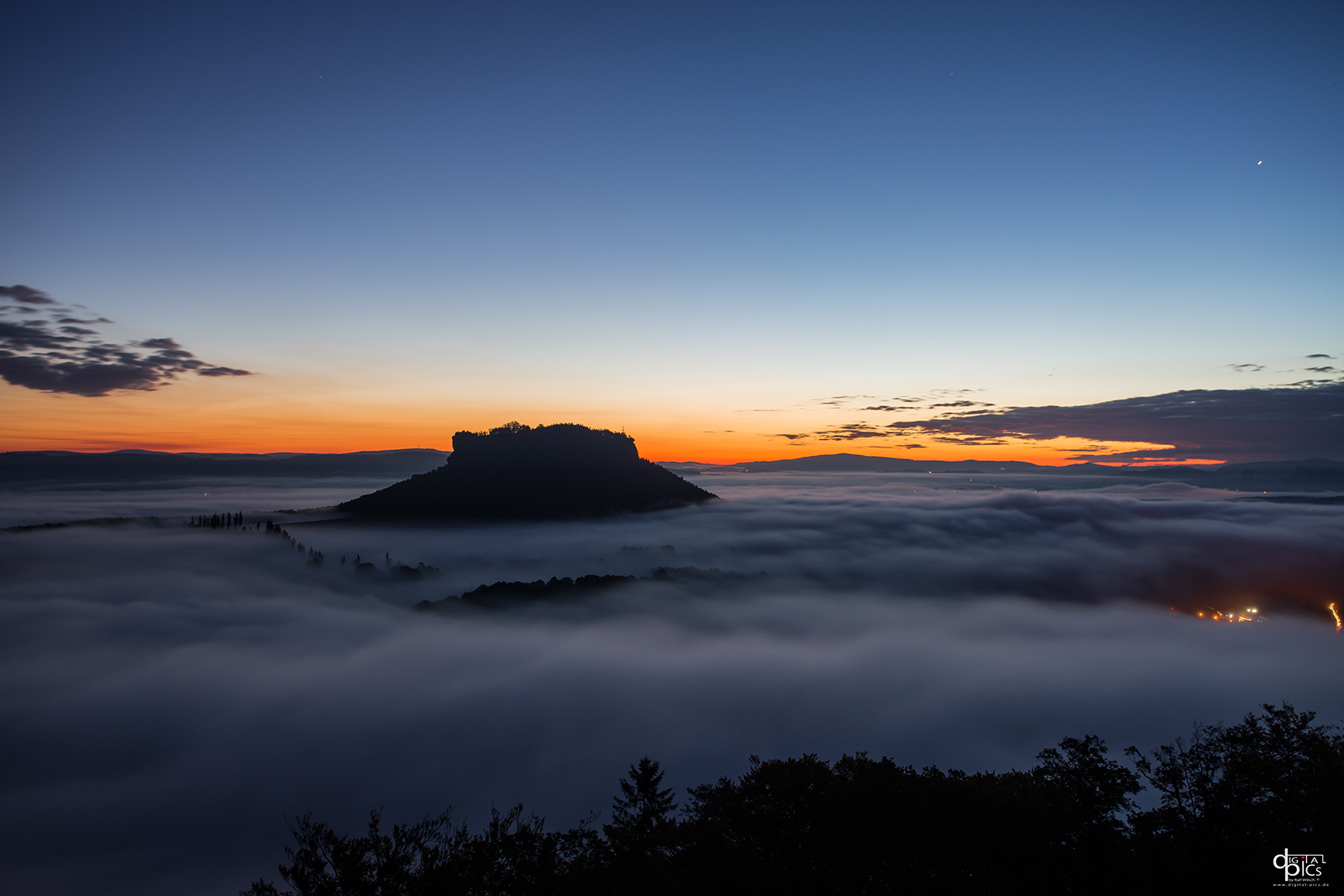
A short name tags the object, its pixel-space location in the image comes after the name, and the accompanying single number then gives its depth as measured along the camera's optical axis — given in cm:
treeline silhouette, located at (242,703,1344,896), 2683
